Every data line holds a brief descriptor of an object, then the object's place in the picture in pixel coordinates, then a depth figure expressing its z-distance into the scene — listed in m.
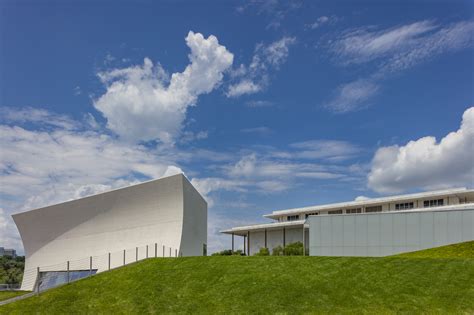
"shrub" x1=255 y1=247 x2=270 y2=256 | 38.61
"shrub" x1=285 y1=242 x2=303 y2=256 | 38.78
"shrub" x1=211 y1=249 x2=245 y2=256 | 44.66
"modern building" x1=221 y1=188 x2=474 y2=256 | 27.58
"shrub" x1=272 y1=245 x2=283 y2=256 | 41.68
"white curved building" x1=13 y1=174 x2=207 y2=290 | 38.75
